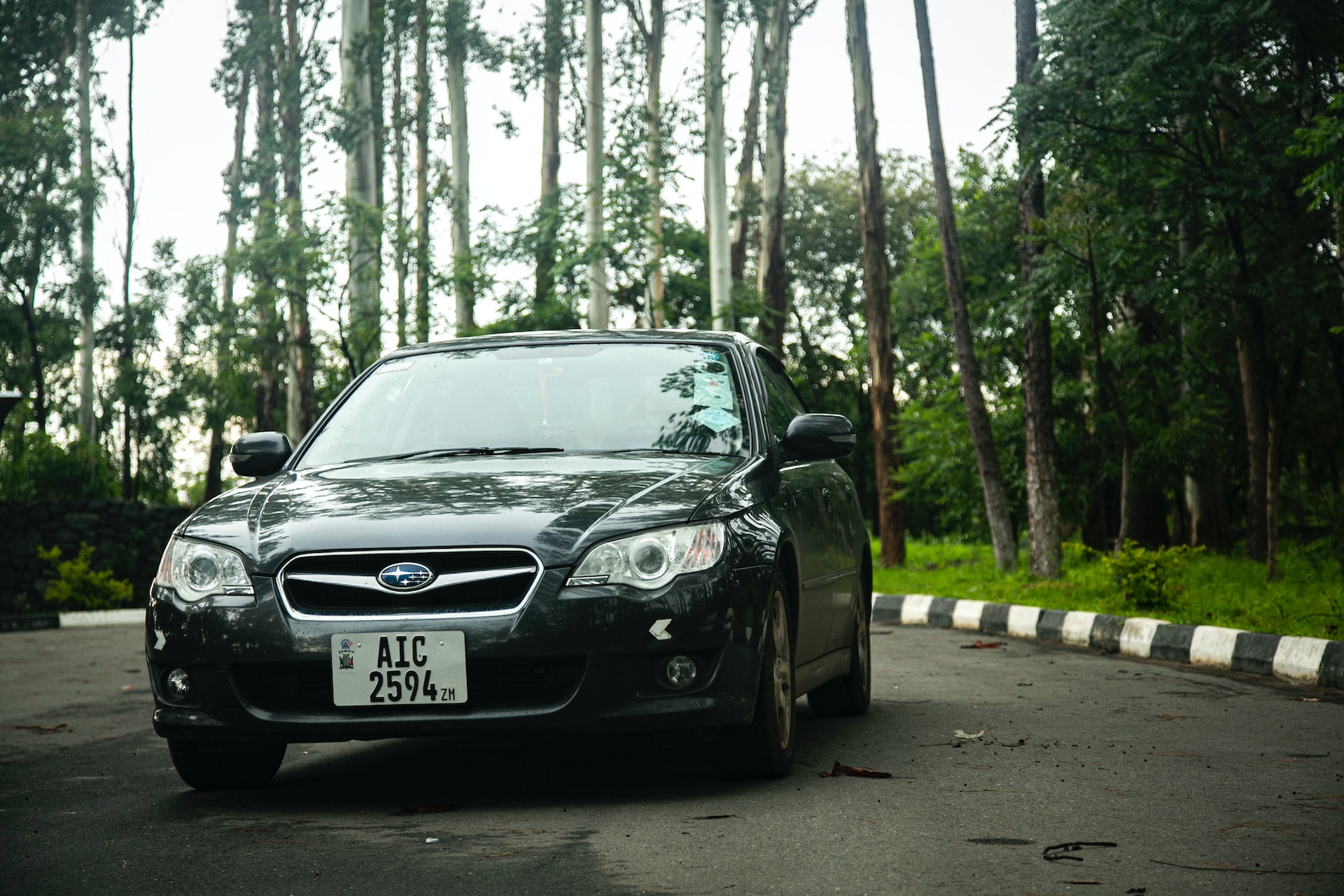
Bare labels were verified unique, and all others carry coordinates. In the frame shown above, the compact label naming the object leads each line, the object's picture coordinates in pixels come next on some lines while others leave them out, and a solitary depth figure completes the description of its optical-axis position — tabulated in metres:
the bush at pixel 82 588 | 19.59
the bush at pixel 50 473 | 23.64
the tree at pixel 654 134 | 25.66
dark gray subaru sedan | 4.58
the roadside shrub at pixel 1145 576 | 11.82
